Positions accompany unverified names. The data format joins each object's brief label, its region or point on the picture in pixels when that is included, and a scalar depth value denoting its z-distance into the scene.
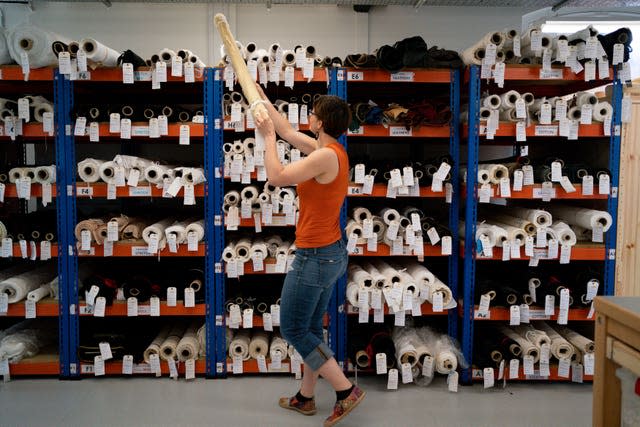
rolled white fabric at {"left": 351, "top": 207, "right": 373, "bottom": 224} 3.47
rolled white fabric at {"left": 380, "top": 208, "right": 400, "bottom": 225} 3.38
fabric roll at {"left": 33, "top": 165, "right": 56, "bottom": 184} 3.38
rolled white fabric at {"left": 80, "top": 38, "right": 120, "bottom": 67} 3.20
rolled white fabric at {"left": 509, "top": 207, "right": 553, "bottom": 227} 3.39
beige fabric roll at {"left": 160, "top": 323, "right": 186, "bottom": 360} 3.46
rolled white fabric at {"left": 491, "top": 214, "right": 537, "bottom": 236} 3.39
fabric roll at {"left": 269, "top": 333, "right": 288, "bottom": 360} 3.47
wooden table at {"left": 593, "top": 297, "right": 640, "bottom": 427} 1.60
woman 2.41
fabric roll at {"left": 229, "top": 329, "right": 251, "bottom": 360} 3.50
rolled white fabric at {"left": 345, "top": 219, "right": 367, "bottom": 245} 3.39
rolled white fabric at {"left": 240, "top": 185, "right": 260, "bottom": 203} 3.38
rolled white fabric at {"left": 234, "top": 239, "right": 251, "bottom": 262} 3.42
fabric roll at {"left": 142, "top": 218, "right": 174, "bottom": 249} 3.37
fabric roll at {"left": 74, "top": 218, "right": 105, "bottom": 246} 3.35
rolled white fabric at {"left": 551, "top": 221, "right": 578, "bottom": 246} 3.38
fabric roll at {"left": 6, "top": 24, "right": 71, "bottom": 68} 3.21
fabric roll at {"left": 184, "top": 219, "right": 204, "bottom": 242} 3.42
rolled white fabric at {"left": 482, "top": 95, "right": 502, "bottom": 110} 3.37
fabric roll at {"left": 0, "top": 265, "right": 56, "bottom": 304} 3.40
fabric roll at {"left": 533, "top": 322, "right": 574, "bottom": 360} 3.38
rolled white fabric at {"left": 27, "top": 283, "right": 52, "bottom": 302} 3.42
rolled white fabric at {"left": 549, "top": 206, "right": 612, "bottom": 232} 3.37
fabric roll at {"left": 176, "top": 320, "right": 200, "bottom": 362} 3.47
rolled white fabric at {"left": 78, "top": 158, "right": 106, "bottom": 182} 3.38
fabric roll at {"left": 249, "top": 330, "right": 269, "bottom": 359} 3.51
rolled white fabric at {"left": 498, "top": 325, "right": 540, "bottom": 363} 3.38
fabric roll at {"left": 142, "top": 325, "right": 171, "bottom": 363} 3.46
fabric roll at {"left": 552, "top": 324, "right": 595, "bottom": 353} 3.39
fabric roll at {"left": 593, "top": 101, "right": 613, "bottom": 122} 3.34
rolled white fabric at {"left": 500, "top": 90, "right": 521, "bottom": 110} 3.35
